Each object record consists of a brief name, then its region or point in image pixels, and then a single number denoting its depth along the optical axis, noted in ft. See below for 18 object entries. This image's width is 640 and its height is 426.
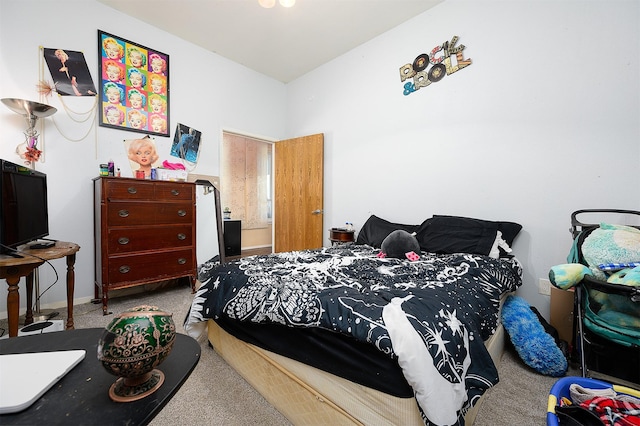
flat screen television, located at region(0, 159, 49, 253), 5.00
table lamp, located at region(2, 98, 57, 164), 7.04
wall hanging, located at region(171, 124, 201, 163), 10.71
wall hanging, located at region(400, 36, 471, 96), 8.48
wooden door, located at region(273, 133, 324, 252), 12.39
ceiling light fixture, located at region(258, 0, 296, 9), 6.41
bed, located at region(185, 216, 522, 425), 3.00
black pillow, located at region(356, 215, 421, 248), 9.01
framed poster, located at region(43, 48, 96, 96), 8.16
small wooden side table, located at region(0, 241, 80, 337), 4.75
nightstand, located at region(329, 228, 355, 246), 10.89
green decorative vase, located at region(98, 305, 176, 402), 2.02
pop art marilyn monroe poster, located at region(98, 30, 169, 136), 9.09
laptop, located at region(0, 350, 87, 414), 1.92
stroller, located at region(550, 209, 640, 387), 4.14
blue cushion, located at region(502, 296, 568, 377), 5.26
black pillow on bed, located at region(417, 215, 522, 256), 7.21
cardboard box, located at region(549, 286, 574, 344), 6.18
